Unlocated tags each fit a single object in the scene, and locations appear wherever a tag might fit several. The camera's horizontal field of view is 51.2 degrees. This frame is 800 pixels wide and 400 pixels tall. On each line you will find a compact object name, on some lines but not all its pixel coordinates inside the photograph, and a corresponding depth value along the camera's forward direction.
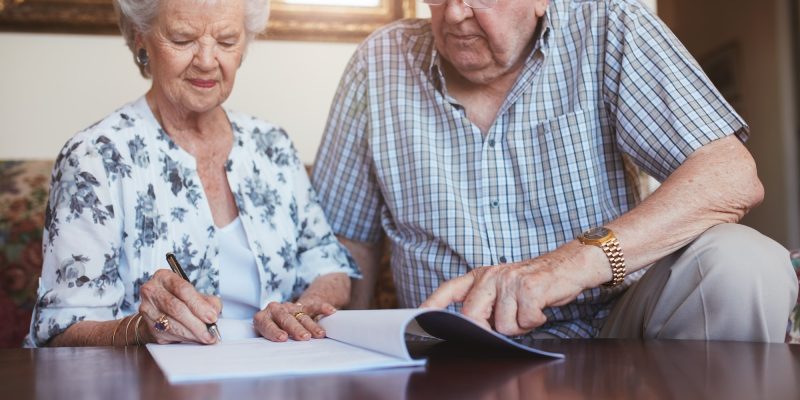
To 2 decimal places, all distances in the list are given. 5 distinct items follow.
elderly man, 1.41
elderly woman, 1.46
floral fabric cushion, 1.96
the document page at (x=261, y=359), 0.92
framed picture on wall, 2.23
